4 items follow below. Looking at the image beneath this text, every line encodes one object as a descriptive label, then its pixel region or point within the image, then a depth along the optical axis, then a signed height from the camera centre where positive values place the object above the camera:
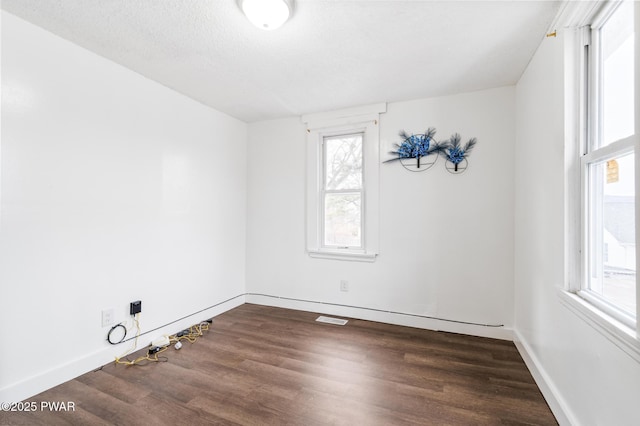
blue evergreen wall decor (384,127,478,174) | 2.96 +0.66
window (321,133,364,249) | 3.50 +0.27
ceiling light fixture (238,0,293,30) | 1.65 +1.21
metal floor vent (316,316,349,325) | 3.25 -1.23
